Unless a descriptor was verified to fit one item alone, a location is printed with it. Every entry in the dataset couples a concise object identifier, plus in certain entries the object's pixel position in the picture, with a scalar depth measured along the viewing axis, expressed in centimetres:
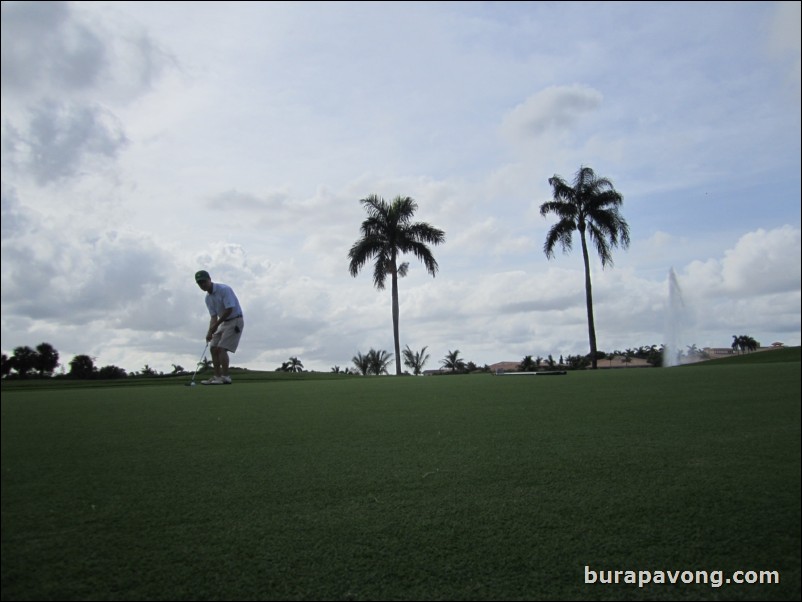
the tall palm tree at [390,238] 2983
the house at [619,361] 5288
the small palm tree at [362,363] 4803
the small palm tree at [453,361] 5413
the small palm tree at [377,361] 4778
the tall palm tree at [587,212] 2656
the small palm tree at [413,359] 4741
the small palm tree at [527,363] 4303
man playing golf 864
